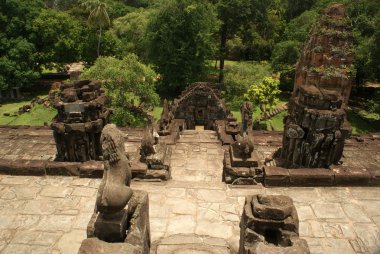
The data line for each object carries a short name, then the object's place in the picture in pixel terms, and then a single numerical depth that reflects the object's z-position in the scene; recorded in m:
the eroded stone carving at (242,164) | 8.77
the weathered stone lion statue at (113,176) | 5.17
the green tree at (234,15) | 34.47
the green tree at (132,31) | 35.34
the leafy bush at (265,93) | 23.67
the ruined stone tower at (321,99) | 9.52
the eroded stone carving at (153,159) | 8.98
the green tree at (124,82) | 21.55
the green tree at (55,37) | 30.88
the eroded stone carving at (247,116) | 9.35
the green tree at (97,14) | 31.78
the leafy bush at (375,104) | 22.52
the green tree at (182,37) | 30.03
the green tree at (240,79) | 28.70
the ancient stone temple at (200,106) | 19.64
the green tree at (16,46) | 28.41
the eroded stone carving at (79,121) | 10.35
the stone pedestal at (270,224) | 5.42
